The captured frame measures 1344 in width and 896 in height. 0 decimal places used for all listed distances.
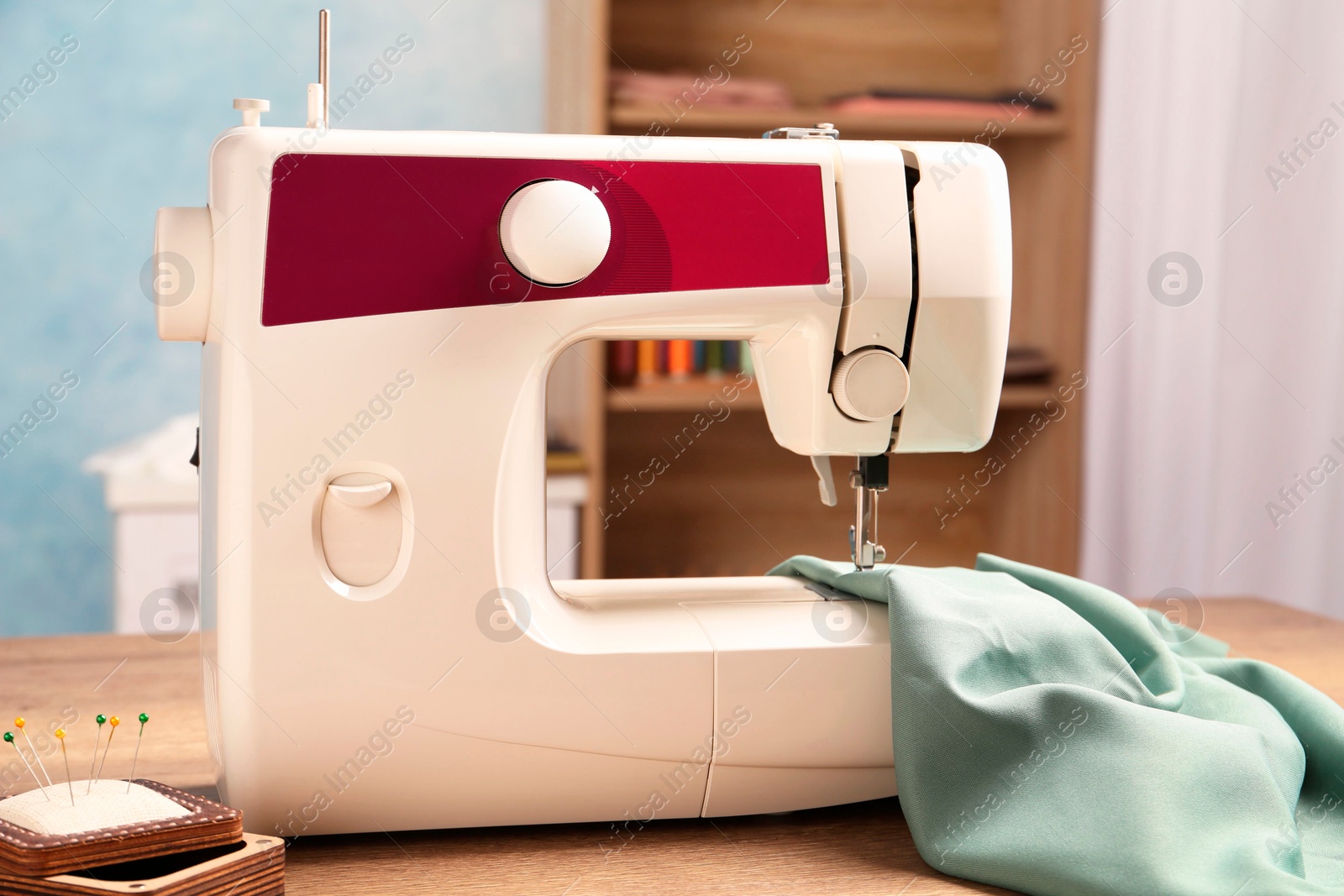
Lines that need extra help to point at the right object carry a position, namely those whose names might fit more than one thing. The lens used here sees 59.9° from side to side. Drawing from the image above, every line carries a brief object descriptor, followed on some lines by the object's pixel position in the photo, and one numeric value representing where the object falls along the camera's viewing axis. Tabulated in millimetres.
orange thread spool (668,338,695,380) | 2527
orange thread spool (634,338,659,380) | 2516
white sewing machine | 832
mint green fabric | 732
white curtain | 2242
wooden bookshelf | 2562
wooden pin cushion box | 615
